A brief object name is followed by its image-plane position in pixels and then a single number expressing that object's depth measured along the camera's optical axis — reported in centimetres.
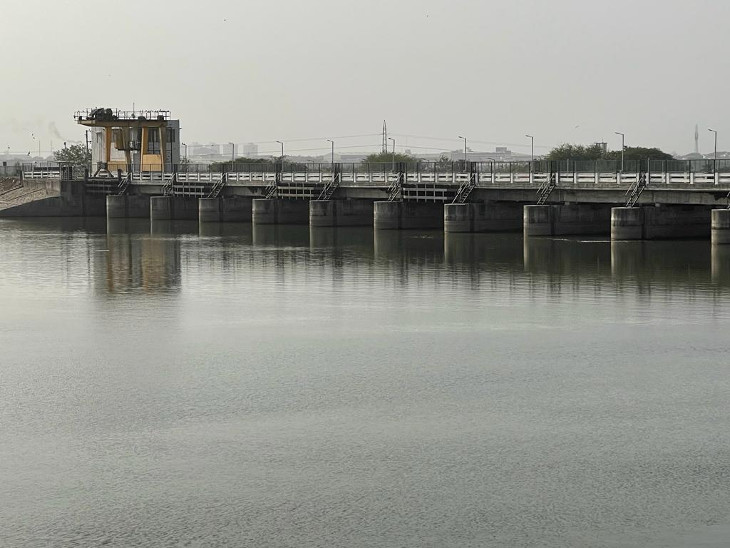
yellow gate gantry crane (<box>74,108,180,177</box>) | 13188
